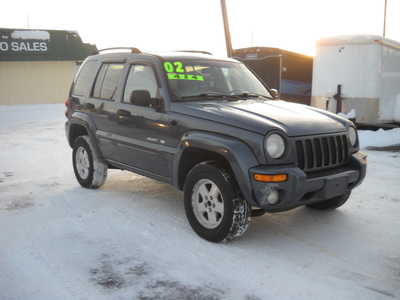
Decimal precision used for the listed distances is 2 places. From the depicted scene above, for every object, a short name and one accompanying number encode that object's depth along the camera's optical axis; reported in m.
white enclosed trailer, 12.28
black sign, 24.80
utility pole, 18.13
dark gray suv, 4.10
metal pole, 32.33
